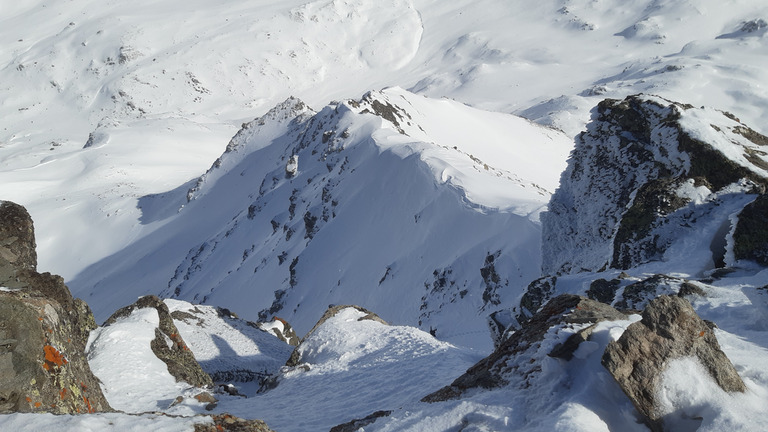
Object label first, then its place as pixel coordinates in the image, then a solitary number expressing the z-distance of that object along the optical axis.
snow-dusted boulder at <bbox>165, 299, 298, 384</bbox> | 21.67
